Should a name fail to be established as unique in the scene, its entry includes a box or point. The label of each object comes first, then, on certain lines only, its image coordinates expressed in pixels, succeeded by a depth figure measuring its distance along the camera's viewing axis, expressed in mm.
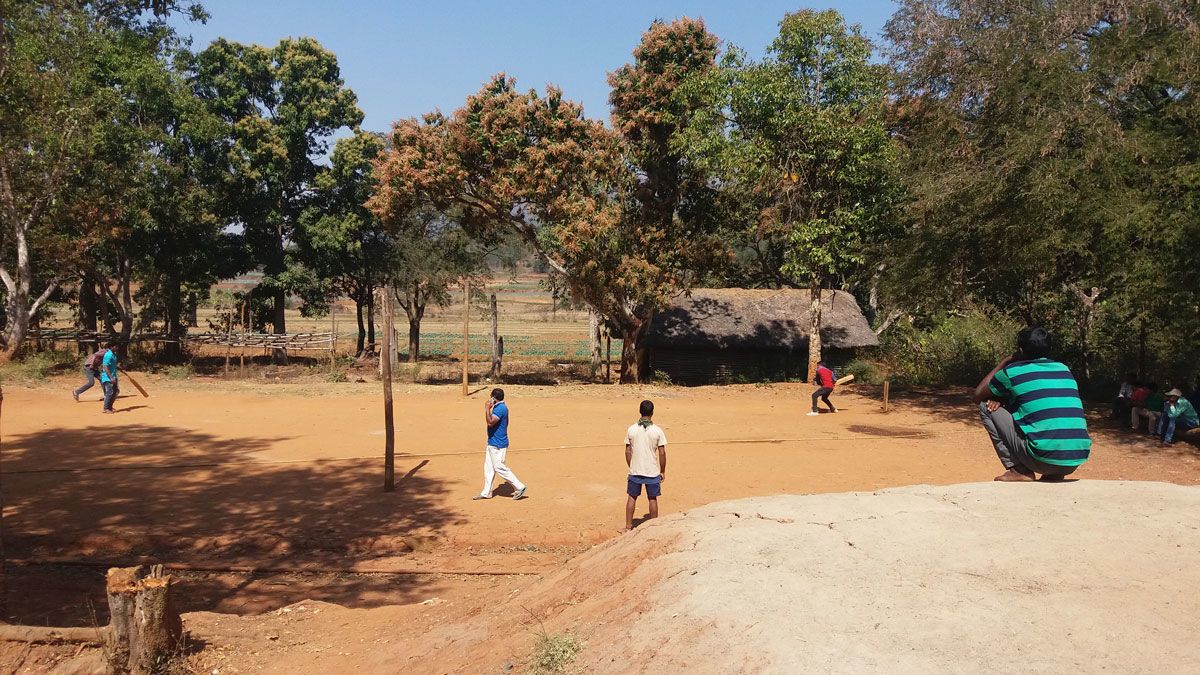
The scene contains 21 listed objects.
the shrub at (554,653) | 4707
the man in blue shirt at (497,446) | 11188
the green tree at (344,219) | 33500
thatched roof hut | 29047
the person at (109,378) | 19203
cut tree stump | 5371
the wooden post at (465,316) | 21031
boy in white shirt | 8930
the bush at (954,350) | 27828
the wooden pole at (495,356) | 27734
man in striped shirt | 6070
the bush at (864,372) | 28562
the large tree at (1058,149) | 14758
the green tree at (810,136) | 21594
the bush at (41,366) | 25172
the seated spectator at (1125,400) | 16906
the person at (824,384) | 20125
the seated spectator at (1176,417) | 14969
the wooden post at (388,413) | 11633
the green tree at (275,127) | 32500
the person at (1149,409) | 15883
